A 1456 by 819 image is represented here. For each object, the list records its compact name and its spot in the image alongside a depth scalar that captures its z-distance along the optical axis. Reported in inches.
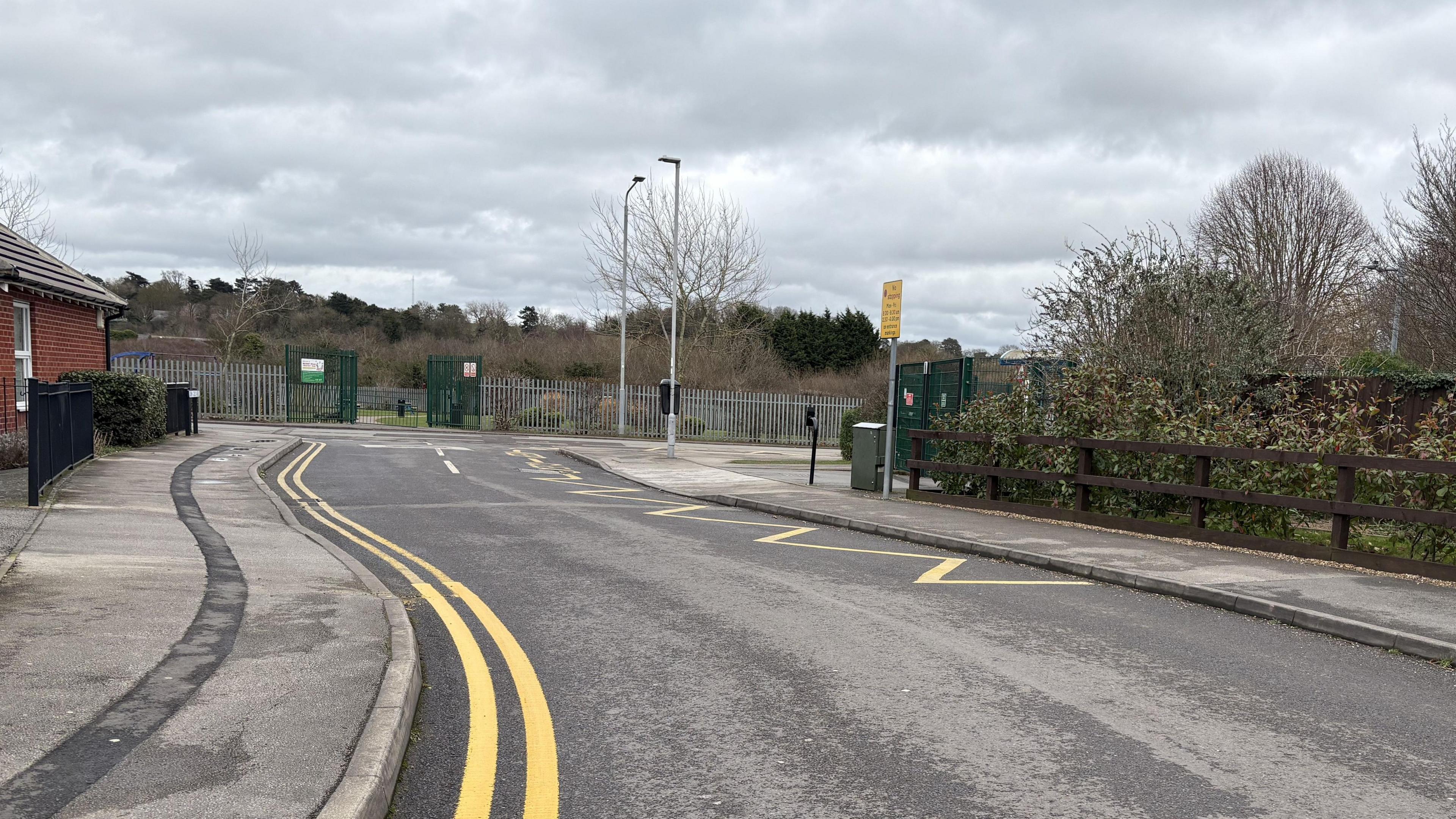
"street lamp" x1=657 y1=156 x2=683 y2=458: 914.7
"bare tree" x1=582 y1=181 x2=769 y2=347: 1727.4
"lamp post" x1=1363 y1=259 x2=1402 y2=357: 917.2
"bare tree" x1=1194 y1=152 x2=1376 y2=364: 1339.8
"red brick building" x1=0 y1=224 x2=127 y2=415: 674.8
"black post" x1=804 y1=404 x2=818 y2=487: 681.6
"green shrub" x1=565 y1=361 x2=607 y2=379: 1745.8
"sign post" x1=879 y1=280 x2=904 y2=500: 556.7
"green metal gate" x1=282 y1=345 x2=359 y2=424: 1428.4
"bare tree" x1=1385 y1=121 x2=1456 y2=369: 851.4
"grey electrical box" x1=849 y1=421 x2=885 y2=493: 628.7
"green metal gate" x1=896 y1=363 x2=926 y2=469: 726.5
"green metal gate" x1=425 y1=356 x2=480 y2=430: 1454.2
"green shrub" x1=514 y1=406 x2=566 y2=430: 1445.6
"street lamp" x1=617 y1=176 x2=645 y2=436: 1385.3
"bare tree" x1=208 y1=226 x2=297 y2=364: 1641.2
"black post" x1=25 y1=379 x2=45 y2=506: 398.3
